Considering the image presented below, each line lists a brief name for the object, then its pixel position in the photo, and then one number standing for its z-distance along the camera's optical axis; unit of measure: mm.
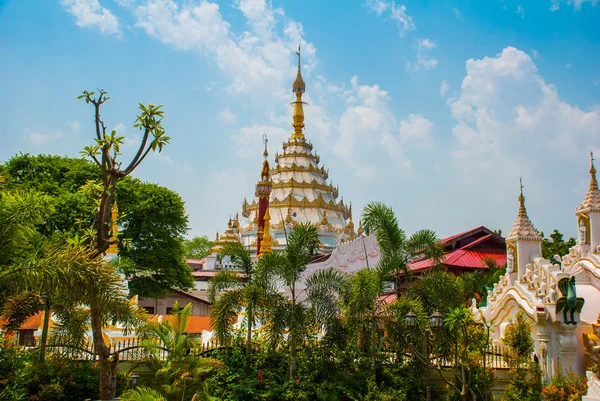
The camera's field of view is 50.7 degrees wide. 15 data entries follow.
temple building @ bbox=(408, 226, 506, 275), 30284
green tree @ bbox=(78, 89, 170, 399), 12516
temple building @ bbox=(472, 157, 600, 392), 15477
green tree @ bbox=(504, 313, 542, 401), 15539
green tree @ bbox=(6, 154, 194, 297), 31989
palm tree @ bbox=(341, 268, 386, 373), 15891
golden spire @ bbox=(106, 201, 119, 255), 21016
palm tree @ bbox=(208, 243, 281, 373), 15797
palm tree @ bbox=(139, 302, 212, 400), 13609
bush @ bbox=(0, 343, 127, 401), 14023
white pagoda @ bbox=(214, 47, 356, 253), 53844
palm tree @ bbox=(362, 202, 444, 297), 17656
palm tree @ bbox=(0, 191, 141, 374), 11938
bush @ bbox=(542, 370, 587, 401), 14508
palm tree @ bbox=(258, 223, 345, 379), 15977
